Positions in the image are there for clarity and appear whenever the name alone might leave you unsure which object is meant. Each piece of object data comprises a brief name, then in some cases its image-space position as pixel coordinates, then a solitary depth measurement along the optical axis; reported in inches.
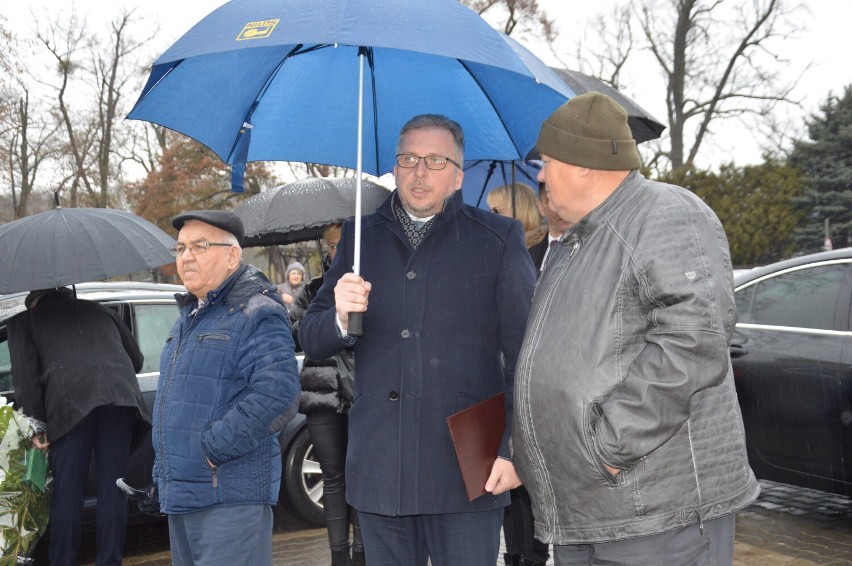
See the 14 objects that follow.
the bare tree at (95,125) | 1122.7
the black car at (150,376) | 220.1
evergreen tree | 1178.0
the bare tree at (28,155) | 1091.3
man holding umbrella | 111.9
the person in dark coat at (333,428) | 193.2
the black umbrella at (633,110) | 195.2
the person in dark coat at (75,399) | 189.6
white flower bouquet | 172.9
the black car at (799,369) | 210.2
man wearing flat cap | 124.3
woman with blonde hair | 191.8
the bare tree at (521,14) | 1044.5
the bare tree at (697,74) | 1159.6
